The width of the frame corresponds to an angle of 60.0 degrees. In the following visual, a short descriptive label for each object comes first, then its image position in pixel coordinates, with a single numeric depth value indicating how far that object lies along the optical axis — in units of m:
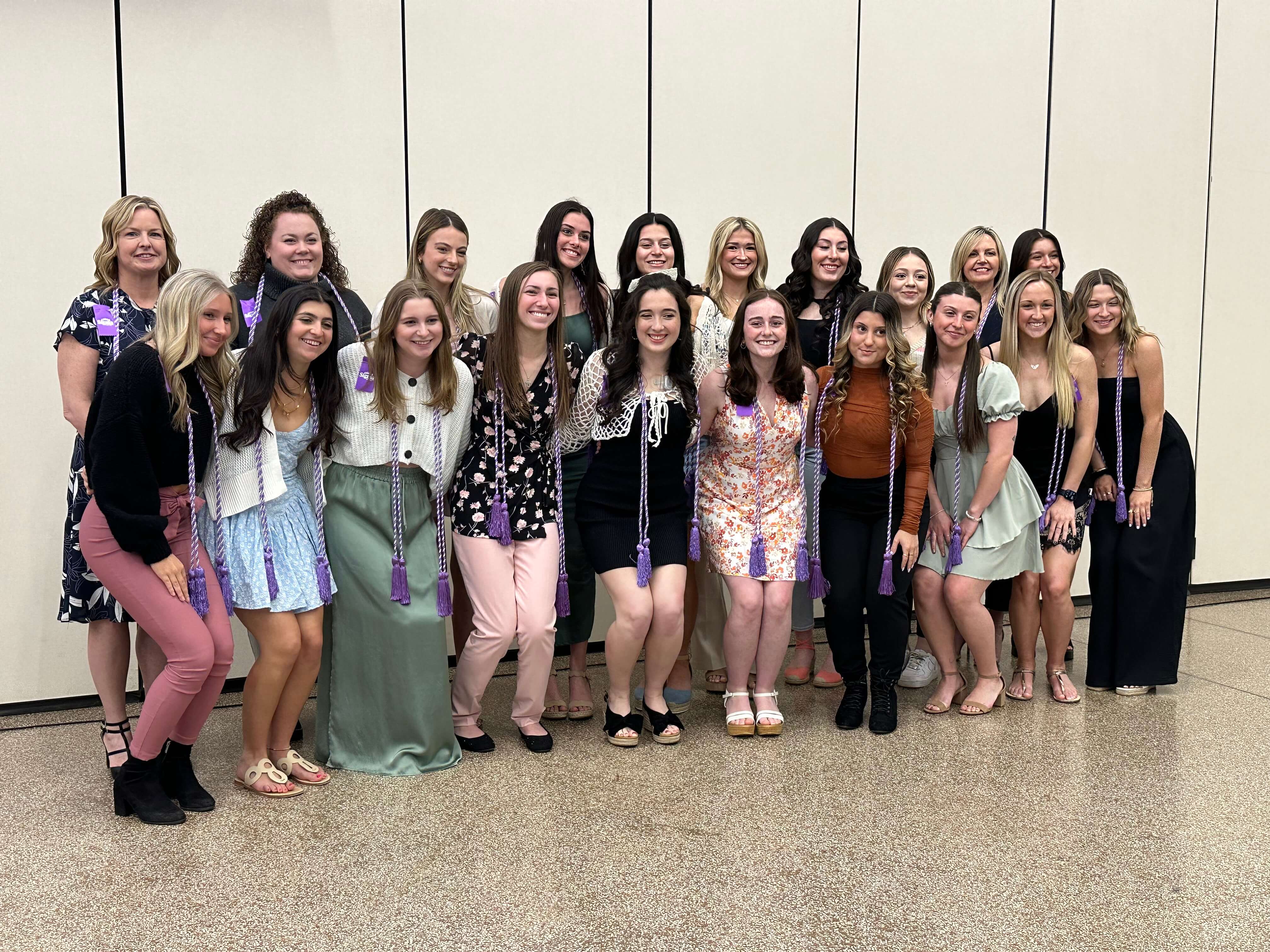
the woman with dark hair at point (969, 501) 3.89
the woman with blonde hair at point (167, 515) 2.91
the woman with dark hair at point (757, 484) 3.71
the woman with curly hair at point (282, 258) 3.68
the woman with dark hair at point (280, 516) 3.18
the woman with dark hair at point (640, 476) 3.61
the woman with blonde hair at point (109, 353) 3.31
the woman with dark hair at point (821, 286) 4.16
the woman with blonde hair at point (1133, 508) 4.19
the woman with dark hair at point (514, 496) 3.57
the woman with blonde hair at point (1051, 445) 4.05
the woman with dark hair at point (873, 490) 3.76
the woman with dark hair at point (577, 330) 3.91
